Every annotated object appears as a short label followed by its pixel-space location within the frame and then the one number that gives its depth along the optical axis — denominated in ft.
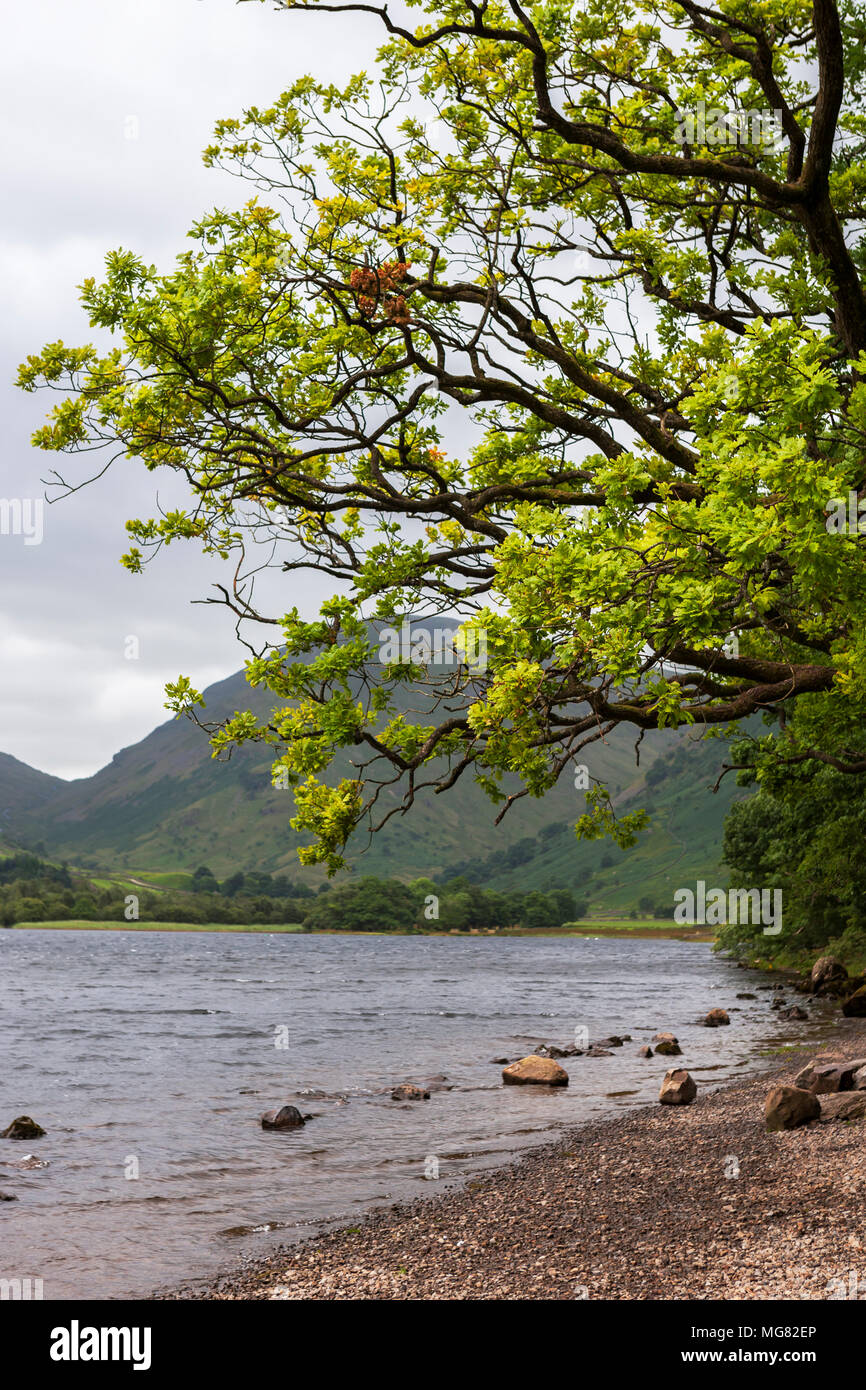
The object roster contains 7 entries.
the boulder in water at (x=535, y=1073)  88.79
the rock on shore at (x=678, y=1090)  71.10
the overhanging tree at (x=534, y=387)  33.94
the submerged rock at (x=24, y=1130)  74.43
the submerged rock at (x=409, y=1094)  85.87
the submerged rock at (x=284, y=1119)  74.49
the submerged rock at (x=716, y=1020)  138.64
